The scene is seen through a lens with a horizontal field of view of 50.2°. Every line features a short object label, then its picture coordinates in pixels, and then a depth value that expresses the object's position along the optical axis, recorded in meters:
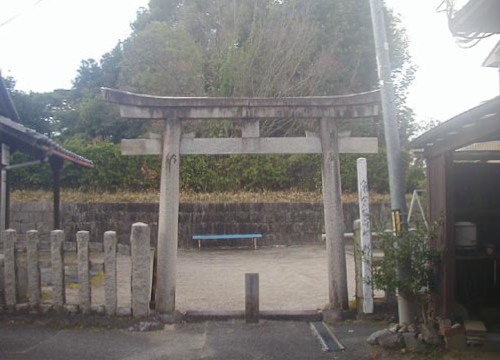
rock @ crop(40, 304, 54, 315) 8.05
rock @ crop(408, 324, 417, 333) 6.47
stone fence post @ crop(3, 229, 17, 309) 8.20
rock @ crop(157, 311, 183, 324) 8.02
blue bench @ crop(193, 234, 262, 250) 17.97
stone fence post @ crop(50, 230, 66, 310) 8.05
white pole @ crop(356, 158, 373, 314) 8.02
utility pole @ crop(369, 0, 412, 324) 6.83
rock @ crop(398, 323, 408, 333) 6.51
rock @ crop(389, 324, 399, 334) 6.56
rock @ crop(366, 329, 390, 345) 6.56
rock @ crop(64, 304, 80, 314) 7.98
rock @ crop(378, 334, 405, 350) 6.34
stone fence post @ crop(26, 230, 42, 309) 8.11
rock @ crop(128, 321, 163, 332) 7.73
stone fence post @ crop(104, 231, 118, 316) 7.81
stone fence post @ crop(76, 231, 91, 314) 7.91
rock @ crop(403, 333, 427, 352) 6.20
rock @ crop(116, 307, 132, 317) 7.90
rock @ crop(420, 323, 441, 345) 6.18
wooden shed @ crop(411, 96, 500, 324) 6.71
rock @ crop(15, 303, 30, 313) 8.11
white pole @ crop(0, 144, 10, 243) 11.66
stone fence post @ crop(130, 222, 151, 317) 7.82
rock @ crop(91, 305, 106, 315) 7.92
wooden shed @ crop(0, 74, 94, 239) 11.27
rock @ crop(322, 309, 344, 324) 8.15
